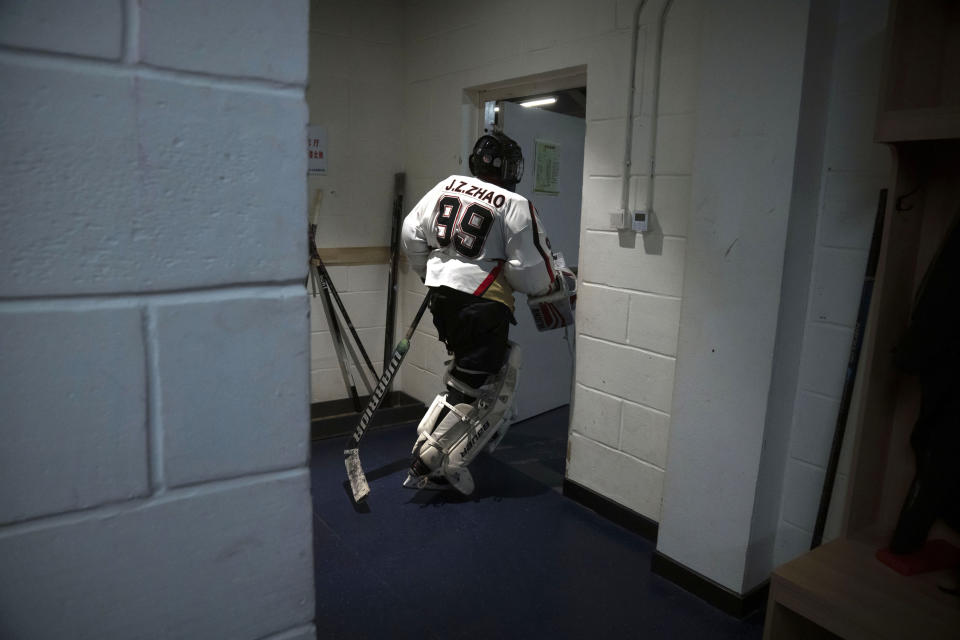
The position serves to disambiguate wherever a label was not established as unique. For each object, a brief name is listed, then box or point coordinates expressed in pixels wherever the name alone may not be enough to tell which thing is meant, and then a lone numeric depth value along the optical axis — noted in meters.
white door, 3.51
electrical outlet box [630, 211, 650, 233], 2.40
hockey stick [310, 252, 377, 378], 3.57
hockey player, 2.64
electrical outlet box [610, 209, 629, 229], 2.48
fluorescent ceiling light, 3.82
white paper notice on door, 3.56
